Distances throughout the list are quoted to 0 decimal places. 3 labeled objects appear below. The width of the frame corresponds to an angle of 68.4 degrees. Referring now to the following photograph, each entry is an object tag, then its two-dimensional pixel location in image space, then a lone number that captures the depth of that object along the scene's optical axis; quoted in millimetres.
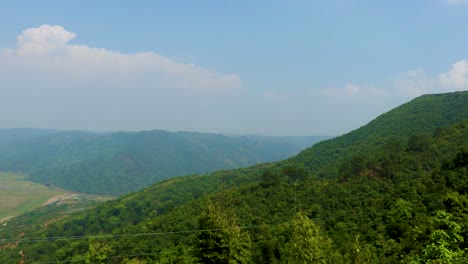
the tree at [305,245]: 32312
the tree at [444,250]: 12938
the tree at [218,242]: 33188
